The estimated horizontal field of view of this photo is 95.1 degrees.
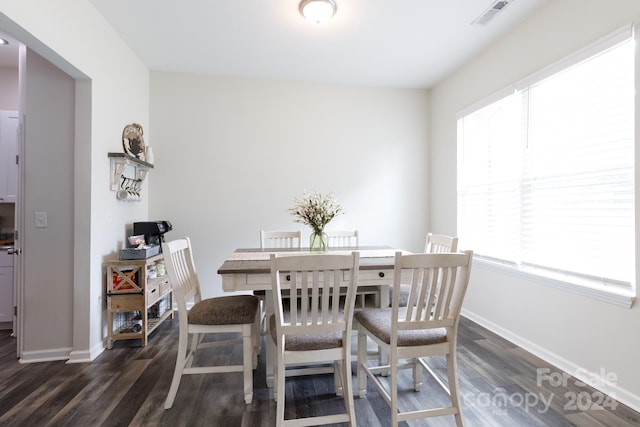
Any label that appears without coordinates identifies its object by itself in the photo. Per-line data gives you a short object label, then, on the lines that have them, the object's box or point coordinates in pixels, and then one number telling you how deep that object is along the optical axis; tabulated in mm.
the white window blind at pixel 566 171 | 1848
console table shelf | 2471
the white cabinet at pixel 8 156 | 2979
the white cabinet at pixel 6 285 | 2855
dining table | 1803
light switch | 2270
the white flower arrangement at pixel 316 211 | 2287
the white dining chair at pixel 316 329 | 1330
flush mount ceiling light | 2170
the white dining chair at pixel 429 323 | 1401
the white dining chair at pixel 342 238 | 2947
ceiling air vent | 2254
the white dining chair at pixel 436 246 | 2021
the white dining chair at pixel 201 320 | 1731
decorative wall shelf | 2574
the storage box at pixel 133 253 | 2512
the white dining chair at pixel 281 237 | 2852
